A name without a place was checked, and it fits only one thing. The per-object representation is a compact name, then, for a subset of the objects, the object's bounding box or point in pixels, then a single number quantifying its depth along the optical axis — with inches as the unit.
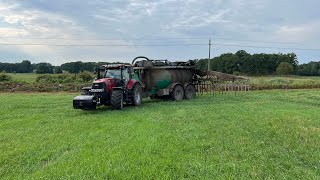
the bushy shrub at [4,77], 1092.7
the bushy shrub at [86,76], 1157.6
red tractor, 417.4
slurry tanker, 446.0
